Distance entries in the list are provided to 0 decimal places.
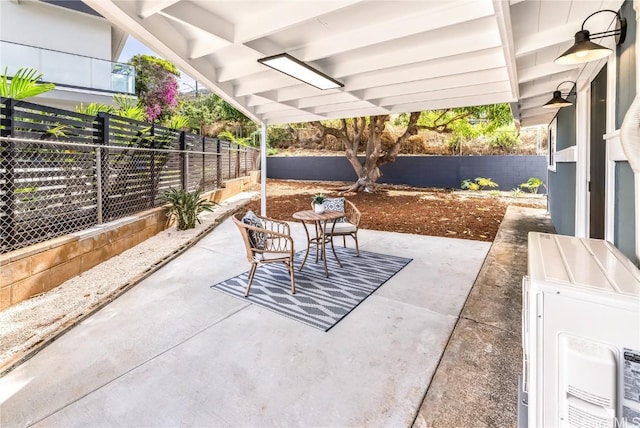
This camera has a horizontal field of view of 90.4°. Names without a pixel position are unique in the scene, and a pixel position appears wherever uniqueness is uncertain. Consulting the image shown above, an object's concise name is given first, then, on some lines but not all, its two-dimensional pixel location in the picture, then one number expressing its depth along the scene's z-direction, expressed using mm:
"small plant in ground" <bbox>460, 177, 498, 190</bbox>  11781
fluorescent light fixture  3041
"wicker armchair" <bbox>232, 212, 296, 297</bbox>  3104
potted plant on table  4157
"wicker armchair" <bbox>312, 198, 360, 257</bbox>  4164
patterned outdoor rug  2758
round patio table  3812
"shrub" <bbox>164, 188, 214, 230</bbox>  5543
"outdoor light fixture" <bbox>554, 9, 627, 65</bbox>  1890
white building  7945
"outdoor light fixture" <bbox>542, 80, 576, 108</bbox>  3451
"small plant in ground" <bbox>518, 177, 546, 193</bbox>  10854
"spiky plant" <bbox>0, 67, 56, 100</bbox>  3117
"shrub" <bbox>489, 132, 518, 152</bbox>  12797
